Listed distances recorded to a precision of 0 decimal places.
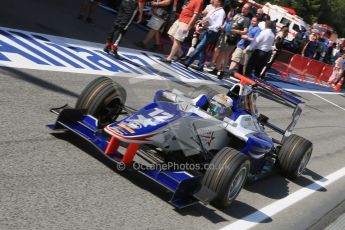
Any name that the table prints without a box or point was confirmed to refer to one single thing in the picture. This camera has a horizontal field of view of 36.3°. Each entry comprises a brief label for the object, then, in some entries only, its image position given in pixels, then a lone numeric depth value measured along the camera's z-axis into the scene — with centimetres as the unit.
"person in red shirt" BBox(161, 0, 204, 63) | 1234
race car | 502
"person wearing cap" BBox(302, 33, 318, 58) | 2583
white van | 3591
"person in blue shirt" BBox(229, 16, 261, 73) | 1355
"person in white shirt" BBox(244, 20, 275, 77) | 1343
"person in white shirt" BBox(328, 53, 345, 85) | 2330
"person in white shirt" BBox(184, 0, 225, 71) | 1279
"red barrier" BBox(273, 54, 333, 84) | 2130
